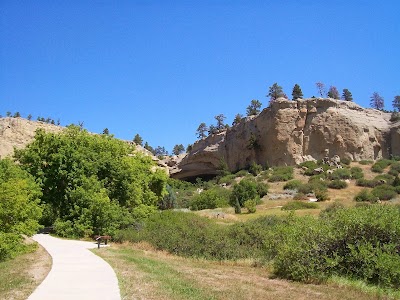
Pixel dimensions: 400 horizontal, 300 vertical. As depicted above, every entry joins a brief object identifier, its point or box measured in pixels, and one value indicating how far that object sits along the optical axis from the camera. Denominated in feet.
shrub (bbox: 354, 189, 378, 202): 141.91
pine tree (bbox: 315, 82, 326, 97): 276.41
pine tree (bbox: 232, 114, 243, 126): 260.68
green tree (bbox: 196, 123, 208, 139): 314.14
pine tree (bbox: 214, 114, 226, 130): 293.92
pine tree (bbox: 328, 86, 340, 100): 275.55
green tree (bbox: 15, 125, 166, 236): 74.18
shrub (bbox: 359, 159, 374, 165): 207.00
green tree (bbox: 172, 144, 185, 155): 372.99
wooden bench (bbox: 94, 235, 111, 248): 57.81
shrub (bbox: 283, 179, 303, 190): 175.71
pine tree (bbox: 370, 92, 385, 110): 298.97
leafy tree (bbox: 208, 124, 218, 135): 281.91
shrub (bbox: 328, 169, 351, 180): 181.88
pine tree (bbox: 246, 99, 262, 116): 275.18
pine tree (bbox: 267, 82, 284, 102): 269.23
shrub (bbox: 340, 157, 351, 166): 207.72
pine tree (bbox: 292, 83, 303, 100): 246.88
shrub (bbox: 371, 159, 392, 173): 191.21
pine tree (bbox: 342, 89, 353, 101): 276.21
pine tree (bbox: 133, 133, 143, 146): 300.55
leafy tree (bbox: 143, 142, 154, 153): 315.86
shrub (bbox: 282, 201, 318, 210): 127.85
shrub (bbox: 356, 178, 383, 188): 171.59
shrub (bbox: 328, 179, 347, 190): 172.35
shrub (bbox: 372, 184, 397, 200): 145.18
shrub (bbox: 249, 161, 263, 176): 219.86
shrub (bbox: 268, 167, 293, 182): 192.45
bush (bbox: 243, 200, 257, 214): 130.21
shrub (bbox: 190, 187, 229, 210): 151.84
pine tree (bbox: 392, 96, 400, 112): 278.42
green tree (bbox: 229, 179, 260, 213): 154.51
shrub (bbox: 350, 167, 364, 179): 183.83
